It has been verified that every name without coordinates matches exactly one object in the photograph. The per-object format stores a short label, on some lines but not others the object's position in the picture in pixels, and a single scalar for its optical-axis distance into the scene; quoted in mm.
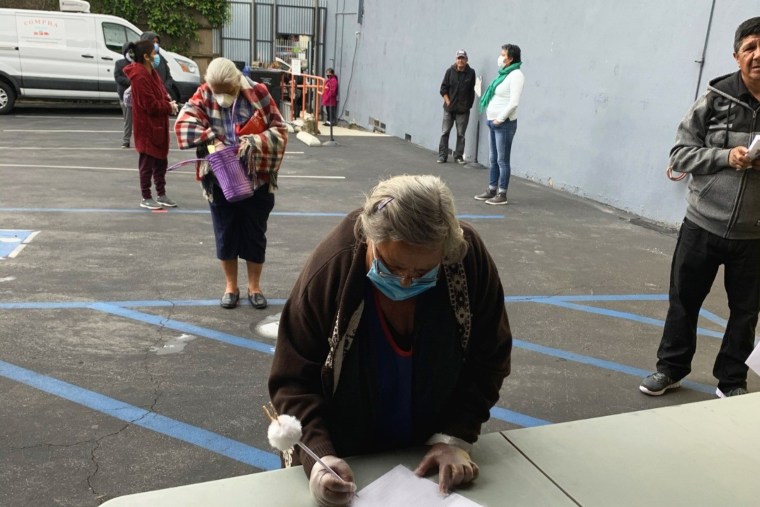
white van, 13539
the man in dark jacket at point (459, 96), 10758
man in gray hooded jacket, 3041
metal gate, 19719
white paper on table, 1594
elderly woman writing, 1655
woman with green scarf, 7793
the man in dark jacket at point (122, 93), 10715
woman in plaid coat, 4145
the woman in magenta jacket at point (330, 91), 16047
